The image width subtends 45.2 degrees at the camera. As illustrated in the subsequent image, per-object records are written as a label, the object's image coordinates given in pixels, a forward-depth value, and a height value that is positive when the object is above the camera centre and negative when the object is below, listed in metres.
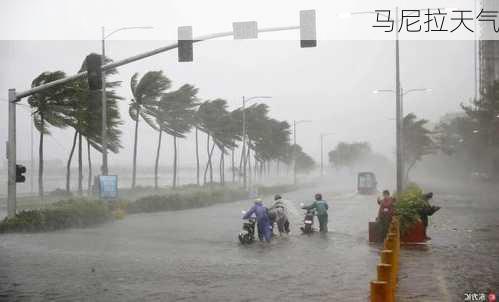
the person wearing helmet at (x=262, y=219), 19.73 -2.13
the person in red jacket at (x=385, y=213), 18.81 -1.84
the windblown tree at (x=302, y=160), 169.16 -1.56
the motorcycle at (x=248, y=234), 19.52 -2.56
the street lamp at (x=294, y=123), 83.81 +4.68
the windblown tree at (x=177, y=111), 57.91 +4.55
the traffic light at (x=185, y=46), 16.91 +3.12
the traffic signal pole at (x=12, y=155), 21.86 +0.11
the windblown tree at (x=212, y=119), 74.06 +4.67
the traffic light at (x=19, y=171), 21.89 -0.48
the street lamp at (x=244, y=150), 57.89 +0.60
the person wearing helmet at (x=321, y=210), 22.39 -2.08
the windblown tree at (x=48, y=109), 38.22 +3.15
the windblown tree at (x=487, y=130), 75.56 +3.08
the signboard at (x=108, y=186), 28.61 -1.38
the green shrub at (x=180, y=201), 35.19 -2.95
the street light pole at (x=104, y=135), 29.72 +1.11
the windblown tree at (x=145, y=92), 53.88 +5.93
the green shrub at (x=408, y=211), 18.30 -1.73
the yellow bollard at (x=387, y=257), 8.91 -1.54
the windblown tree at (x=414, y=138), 88.31 +2.39
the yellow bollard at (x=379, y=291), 7.10 -1.62
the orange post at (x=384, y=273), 7.91 -1.57
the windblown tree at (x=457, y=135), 91.03 +3.11
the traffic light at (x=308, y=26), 15.18 +3.28
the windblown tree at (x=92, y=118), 39.91 +2.79
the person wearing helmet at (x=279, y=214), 21.83 -2.15
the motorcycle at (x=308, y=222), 22.47 -2.54
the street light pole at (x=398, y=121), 26.55 +1.57
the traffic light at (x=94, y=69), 18.16 +2.67
